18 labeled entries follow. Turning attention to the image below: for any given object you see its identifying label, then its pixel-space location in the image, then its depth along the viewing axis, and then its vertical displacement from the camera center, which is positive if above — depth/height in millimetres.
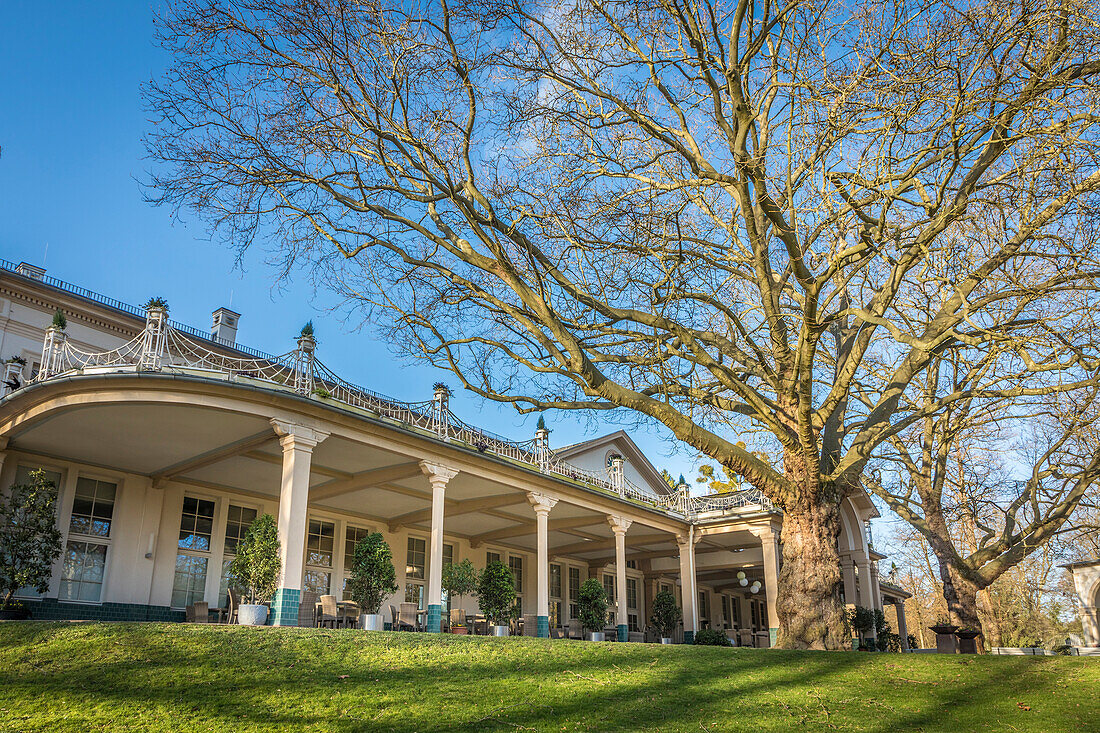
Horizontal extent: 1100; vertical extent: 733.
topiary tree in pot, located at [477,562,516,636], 16953 -495
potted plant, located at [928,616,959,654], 13875 -1261
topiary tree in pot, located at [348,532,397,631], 13672 -35
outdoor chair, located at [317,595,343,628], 14508 -711
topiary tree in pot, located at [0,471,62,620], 11852 +559
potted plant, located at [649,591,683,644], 22688 -1312
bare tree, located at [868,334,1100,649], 14359 +2123
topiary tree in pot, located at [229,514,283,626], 11766 +186
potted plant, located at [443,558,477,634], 16547 -161
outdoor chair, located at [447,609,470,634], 17016 -1106
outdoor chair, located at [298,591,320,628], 16953 -898
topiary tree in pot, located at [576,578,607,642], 19641 -912
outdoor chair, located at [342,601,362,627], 15957 -911
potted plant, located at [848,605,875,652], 23795 -1648
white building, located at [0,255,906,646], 12211 +2228
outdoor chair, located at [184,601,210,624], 13812 -708
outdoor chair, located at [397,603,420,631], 15406 -890
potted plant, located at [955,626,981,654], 13500 -1347
